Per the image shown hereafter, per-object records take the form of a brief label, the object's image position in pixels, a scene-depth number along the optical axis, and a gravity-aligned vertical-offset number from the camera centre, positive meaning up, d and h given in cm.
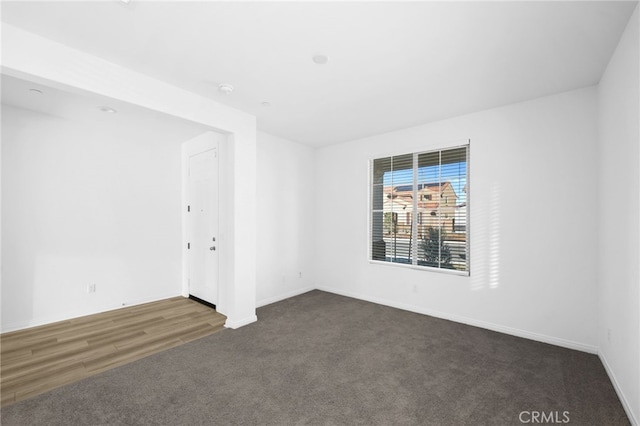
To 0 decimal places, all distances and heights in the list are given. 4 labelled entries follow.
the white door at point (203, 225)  431 -21
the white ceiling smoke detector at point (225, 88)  294 +135
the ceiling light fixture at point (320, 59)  239 +136
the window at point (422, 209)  387 +6
